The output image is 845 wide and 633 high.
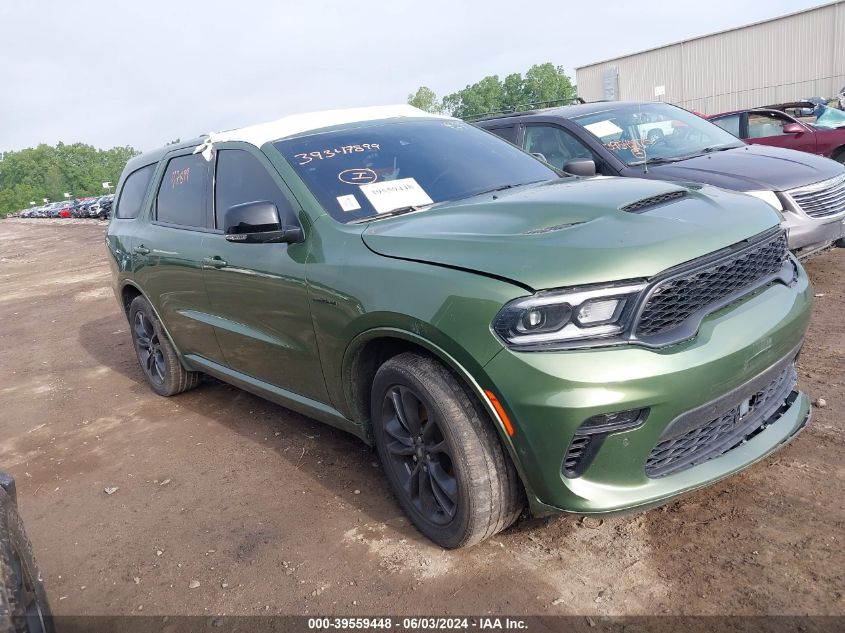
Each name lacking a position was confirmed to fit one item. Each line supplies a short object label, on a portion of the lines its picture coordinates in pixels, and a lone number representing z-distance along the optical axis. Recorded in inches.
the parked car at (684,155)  220.8
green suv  94.5
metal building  1306.6
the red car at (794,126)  402.6
